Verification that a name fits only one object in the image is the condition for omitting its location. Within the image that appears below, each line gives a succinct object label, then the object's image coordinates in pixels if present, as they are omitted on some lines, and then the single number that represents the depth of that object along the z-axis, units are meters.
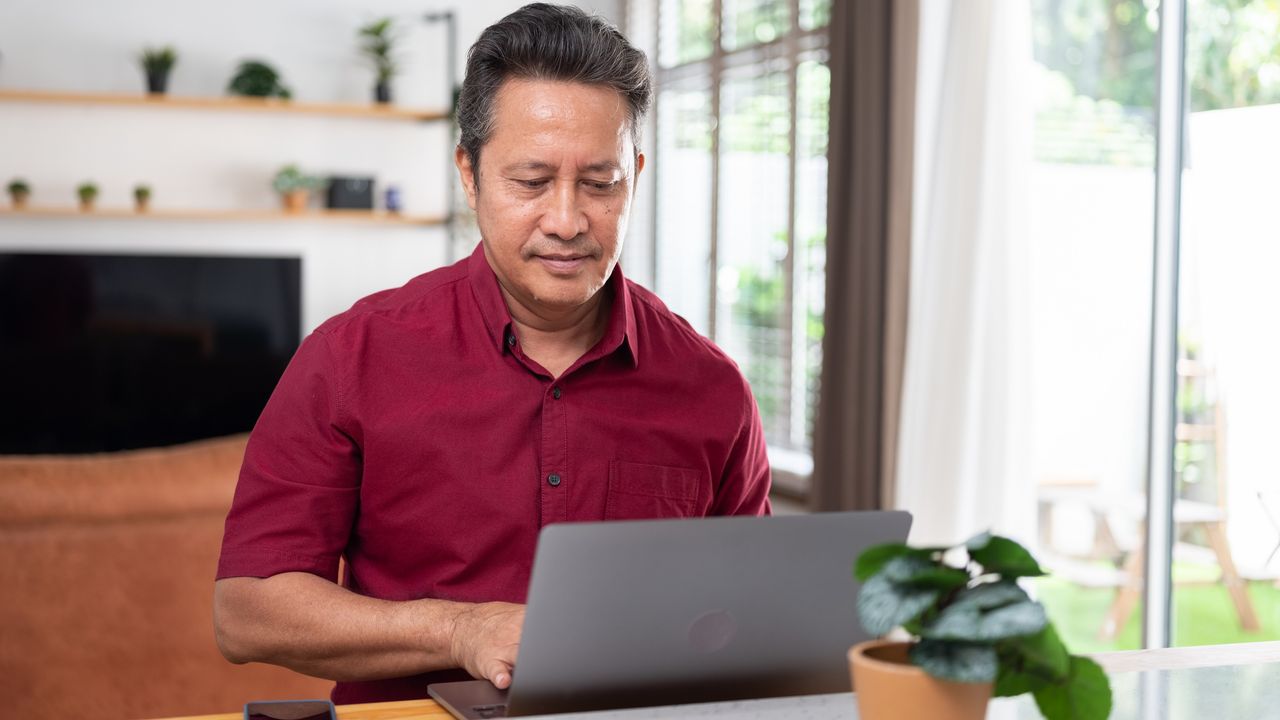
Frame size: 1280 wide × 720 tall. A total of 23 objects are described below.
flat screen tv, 5.33
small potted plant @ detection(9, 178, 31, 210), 5.24
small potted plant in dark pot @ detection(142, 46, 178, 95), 5.41
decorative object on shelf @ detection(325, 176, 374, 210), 5.66
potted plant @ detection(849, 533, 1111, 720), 0.78
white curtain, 3.36
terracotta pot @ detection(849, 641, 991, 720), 0.82
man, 1.35
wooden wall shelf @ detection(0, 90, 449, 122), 5.29
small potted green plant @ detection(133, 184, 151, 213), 5.40
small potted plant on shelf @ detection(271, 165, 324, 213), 5.61
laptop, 0.94
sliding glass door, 2.94
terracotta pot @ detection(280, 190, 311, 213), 5.61
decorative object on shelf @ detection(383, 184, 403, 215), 5.76
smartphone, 1.00
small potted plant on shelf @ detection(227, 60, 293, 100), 5.51
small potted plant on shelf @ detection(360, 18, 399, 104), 5.69
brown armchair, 2.07
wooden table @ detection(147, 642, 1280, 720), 1.22
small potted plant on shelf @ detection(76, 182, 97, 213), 5.34
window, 4.60
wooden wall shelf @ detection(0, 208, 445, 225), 5.31
